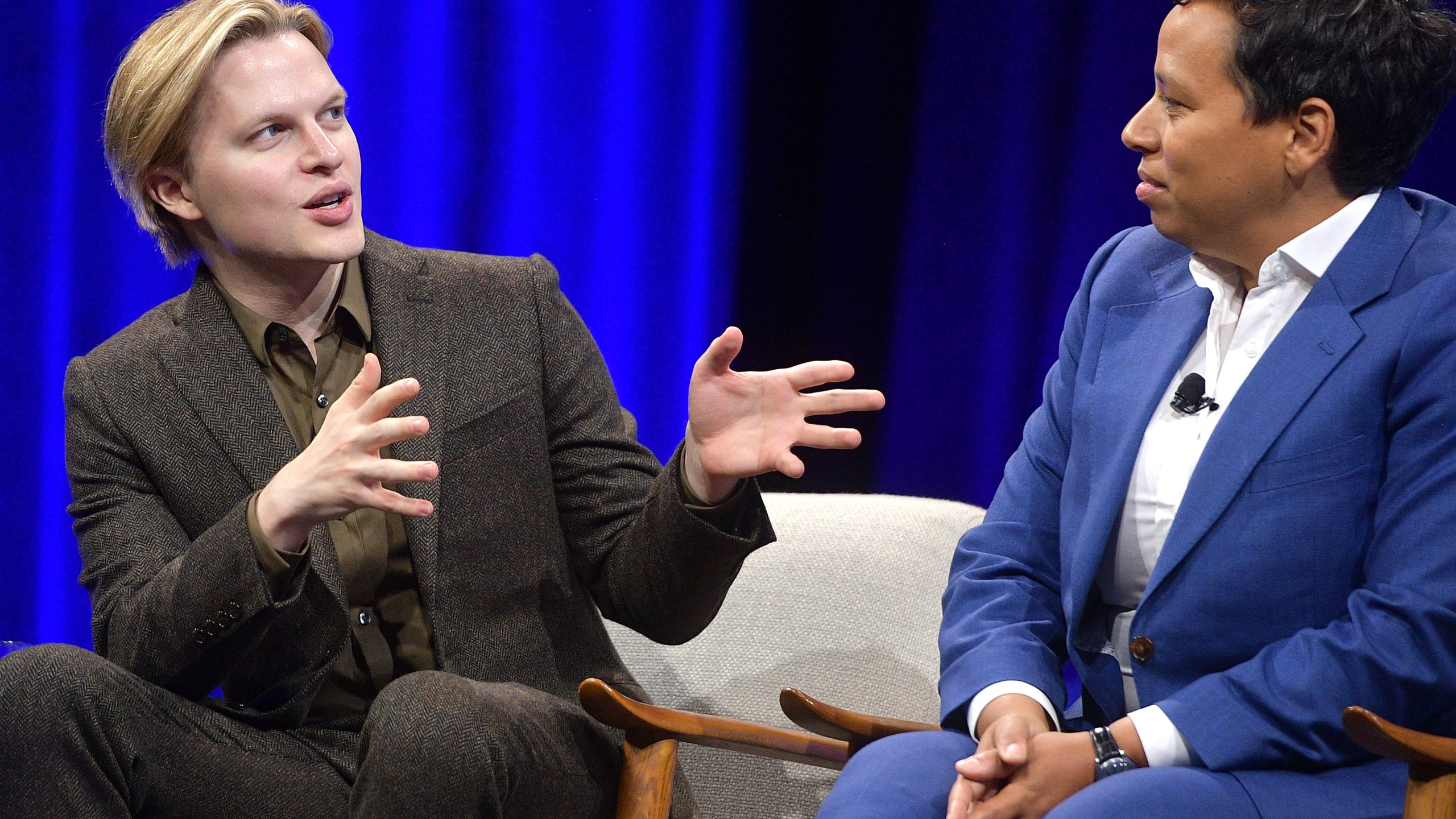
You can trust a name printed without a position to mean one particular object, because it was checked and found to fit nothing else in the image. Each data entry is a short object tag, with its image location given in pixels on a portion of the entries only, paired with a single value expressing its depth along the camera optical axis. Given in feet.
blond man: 21.21
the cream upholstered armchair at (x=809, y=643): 22.62
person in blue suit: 20.87
